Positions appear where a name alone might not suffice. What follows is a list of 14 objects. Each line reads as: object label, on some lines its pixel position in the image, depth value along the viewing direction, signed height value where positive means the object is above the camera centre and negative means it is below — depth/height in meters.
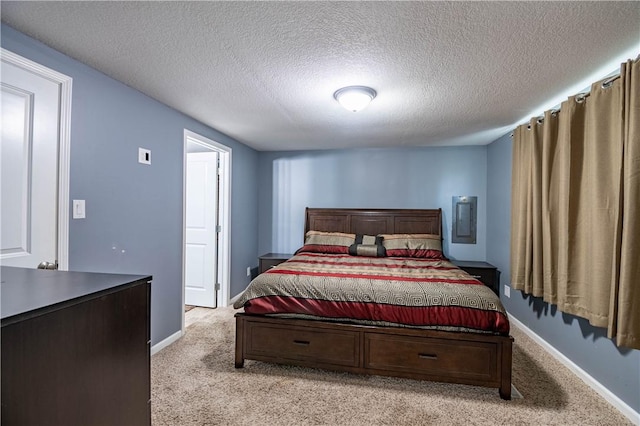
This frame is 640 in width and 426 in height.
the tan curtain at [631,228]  1.69 -0.06
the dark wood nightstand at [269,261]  4.20 -0.68
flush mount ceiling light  2.31 +0.92
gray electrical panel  4.28 -0.05
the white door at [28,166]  1.60 +0.24
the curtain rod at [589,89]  1.85 +0.88
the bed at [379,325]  2.05 -0.81
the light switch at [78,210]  1.98 +0.00
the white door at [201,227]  3.87 -0.21
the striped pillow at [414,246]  3.88 -0.41
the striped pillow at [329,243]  4.09 -0.41
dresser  0.74 -0.40
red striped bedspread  2.08 -0.62
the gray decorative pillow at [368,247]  3.88 -0.44
